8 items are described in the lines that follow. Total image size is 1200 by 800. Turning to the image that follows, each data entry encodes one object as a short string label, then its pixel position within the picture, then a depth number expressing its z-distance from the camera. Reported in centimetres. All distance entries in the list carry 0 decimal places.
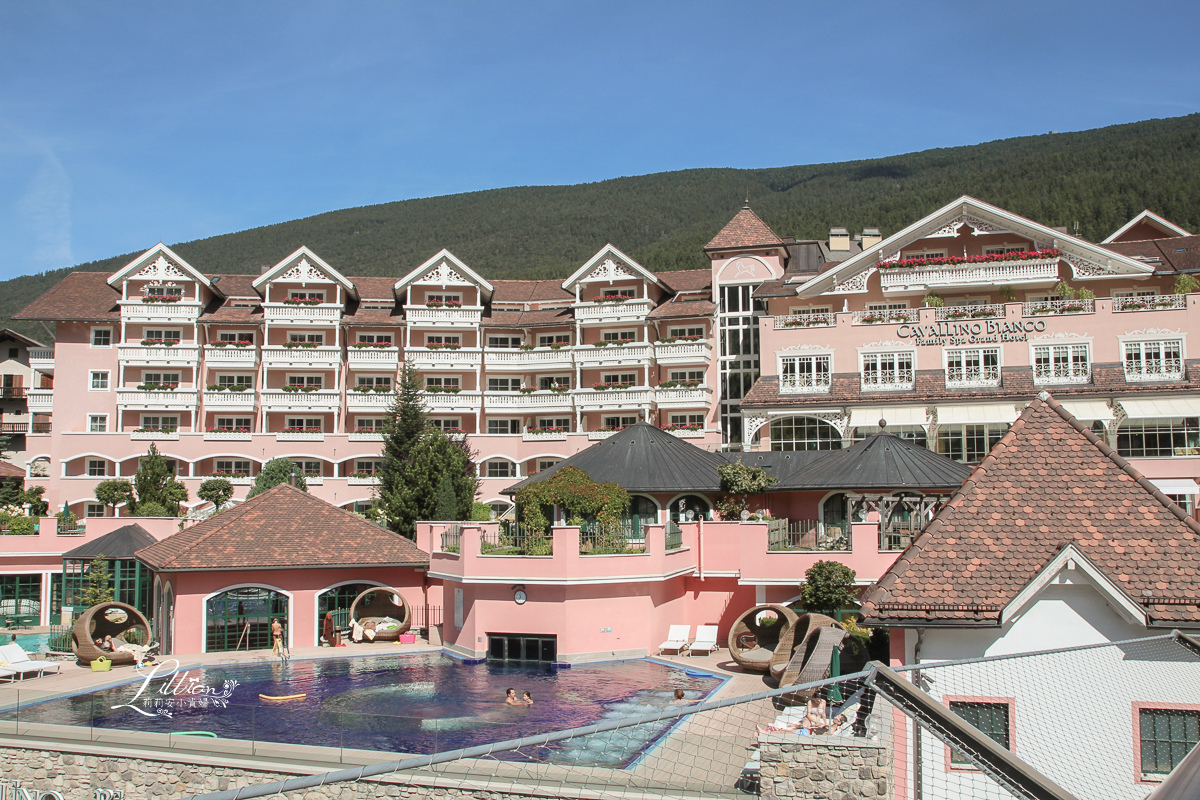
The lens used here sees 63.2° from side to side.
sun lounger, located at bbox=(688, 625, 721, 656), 3041
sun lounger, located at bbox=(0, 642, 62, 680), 2744
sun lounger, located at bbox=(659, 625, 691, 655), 3066
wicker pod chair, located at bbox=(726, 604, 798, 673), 2694
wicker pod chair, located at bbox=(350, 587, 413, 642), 3422
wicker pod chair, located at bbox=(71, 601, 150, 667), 2989
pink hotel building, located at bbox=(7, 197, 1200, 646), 4553
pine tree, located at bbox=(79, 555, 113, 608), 3431
